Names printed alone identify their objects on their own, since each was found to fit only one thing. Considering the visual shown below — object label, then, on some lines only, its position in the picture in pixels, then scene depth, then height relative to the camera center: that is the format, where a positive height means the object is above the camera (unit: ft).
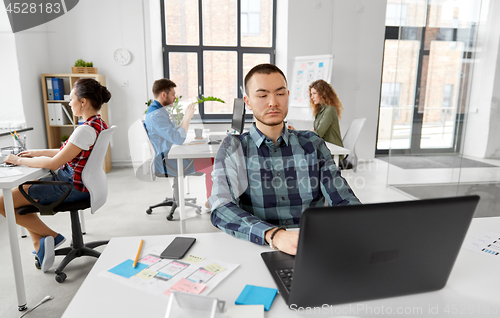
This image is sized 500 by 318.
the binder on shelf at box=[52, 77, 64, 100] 14.69 +0.24
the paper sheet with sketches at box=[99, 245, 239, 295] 2.57 -1.47
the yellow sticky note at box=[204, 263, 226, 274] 2.79 -1.47
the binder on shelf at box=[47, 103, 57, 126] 14.83 -0.95
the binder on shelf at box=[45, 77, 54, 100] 14.67 +0.16
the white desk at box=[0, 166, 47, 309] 5.81 -2.55
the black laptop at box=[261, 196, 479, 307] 1.95 -0.95
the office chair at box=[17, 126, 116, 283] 6.71 -2.28
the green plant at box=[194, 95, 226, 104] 10.42 -0.17
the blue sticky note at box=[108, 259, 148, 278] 2.75 -1.47
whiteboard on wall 16.14 +0.99
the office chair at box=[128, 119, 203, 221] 10.12 -3.00
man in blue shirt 9.86 -1.16
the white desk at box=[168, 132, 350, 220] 8.55 -1.54
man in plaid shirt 4.32 -0.97
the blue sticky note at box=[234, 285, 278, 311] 2.37 -1.47
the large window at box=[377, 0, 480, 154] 10.87 +0.69
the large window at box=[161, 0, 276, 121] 17.33 +2.62
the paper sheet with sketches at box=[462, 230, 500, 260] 3.27 -1.52
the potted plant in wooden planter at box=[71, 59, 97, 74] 15.08 +1.12
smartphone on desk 3.03 -1.45
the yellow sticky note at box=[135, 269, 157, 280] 2.69 -1.47
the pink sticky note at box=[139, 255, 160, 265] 2.94 -1.47
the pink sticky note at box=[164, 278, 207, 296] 2.51 -1.47
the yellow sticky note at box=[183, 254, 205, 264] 2.97 -1.48
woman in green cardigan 11.30 -0.58
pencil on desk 2.88 -1.44
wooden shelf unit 14.79 -1.22
